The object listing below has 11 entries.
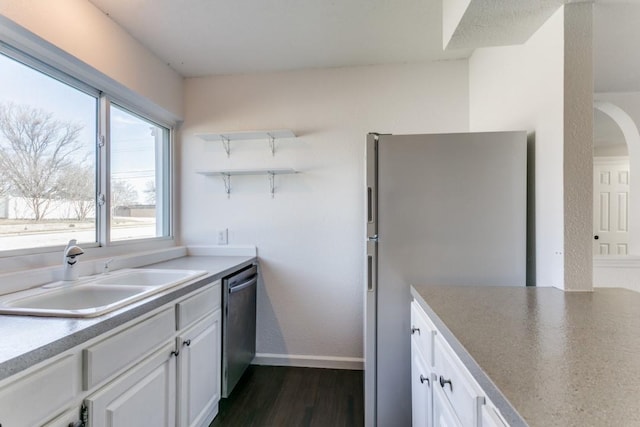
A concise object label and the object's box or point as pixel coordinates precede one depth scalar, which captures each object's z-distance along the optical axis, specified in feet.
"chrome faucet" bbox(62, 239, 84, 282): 4.82
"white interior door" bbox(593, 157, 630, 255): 13.48
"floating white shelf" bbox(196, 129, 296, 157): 7.72
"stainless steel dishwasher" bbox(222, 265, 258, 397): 6.24
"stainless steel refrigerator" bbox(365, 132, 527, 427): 4.79
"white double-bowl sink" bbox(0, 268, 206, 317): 3.41
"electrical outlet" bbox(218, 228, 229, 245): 8.39
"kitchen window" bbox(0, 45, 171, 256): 4.75
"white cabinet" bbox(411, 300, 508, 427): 2.31
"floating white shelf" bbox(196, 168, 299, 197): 7.90
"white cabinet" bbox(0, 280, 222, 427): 2.56
